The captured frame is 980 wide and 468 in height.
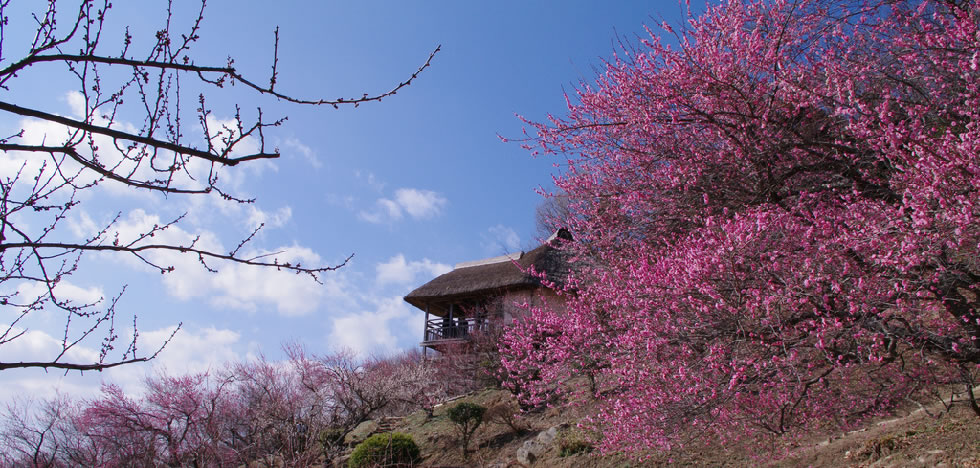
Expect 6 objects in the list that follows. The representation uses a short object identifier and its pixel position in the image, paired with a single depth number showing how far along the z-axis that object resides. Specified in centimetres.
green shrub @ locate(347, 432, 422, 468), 1170
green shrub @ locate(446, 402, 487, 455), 1298
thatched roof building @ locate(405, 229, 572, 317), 2176
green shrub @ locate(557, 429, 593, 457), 1066
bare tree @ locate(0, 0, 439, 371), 241
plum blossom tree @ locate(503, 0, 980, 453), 505
